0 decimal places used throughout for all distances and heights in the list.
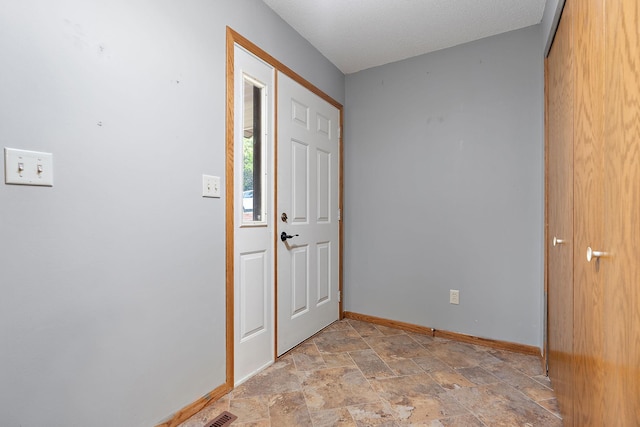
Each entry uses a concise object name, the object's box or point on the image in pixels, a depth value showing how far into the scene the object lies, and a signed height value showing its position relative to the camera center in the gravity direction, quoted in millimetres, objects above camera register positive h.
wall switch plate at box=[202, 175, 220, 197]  1654 +145
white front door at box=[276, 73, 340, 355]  2271 -2
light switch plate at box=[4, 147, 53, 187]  990 +153
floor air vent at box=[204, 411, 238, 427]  1504 -1033
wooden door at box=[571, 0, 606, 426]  966 +3
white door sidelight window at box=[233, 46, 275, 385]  1877 -27
